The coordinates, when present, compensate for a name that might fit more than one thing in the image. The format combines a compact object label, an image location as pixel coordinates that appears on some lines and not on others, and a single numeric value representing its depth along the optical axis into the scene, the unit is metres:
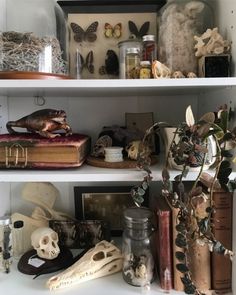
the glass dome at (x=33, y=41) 0.82
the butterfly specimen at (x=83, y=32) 0.97
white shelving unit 0.75
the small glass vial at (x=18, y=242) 1.00
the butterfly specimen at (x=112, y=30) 0.98
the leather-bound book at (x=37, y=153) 0.80
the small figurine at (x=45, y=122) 0.83
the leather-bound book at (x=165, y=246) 0.80
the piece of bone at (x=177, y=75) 0.83
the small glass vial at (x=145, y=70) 0.82
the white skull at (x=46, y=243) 0.91
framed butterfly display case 0.97
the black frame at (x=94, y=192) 1.07
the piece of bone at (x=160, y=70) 0.80
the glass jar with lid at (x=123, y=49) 0.89
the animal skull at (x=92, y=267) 0.83
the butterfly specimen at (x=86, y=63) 0.98
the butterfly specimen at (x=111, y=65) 0.98
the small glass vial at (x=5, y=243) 0.91
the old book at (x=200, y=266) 0.80
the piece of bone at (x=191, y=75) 0.82
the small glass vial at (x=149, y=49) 0.88
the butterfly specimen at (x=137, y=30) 0.98
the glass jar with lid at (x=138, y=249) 0.83
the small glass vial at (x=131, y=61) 0.87
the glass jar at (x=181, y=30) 0.88
